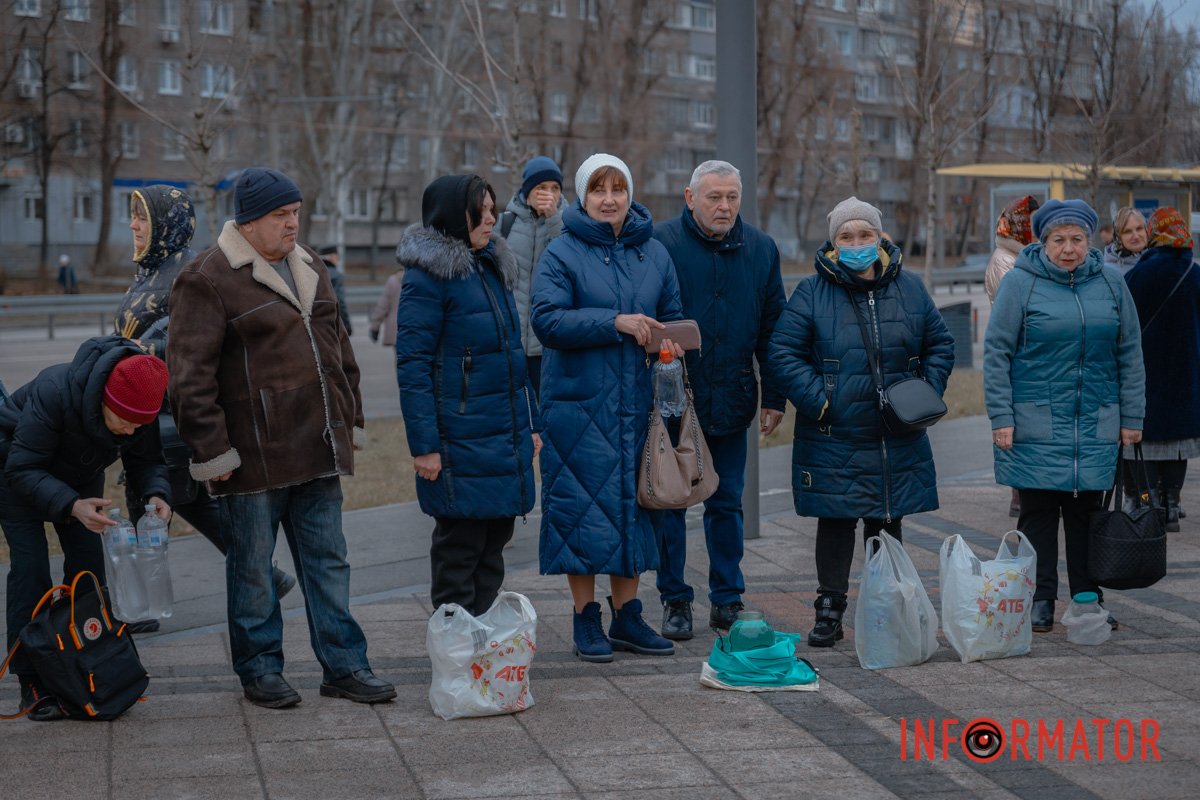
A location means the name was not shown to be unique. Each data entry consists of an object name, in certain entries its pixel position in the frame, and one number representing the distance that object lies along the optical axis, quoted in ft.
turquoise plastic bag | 19.51
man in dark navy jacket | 22.04
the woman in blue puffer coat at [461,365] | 19.65
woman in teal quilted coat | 21.80
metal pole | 28.50
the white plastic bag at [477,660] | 18.21
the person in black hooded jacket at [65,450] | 18.01
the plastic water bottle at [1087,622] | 21.62
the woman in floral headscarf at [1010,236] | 30.40
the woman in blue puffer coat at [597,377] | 20.20
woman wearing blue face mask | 21.28
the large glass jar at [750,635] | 19.54
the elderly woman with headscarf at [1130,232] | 30.76
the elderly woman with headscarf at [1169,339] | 28.94
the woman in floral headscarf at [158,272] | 22.25
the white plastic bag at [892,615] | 20.40
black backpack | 18.13
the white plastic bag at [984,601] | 20.59
